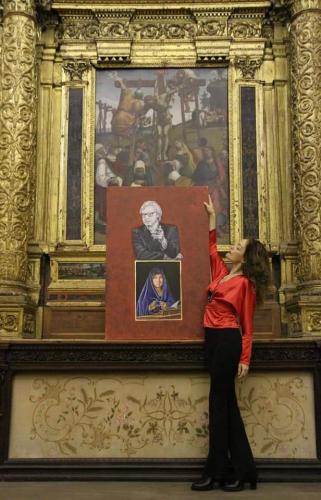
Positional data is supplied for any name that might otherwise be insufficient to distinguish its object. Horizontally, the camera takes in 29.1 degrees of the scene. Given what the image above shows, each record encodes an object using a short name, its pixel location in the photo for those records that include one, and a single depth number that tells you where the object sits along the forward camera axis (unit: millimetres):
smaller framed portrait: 4961
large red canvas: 4941
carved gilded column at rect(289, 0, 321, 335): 6980
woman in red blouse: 4383
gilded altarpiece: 7637
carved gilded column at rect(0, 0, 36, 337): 7000
